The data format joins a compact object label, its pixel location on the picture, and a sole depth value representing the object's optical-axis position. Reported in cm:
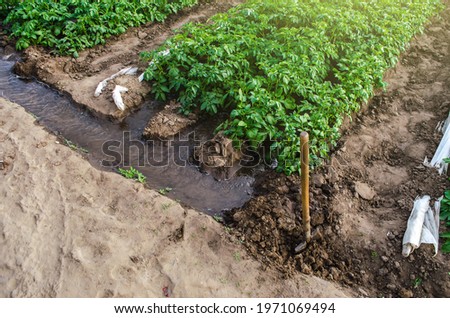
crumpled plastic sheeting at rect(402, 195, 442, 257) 417
